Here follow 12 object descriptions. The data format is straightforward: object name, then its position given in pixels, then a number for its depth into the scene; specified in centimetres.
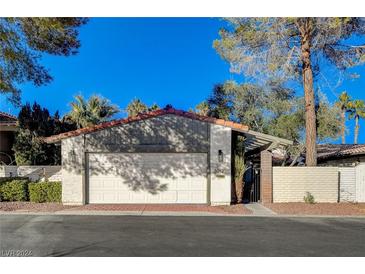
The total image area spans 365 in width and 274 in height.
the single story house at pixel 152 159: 1472
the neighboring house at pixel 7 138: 2481
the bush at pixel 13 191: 1516
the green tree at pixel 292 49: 1554
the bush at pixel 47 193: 1493
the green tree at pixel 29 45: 1330
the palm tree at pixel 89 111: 2884
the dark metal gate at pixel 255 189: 1628
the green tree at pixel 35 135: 2184
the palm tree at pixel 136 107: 3709
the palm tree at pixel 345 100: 4710
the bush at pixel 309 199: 1514
